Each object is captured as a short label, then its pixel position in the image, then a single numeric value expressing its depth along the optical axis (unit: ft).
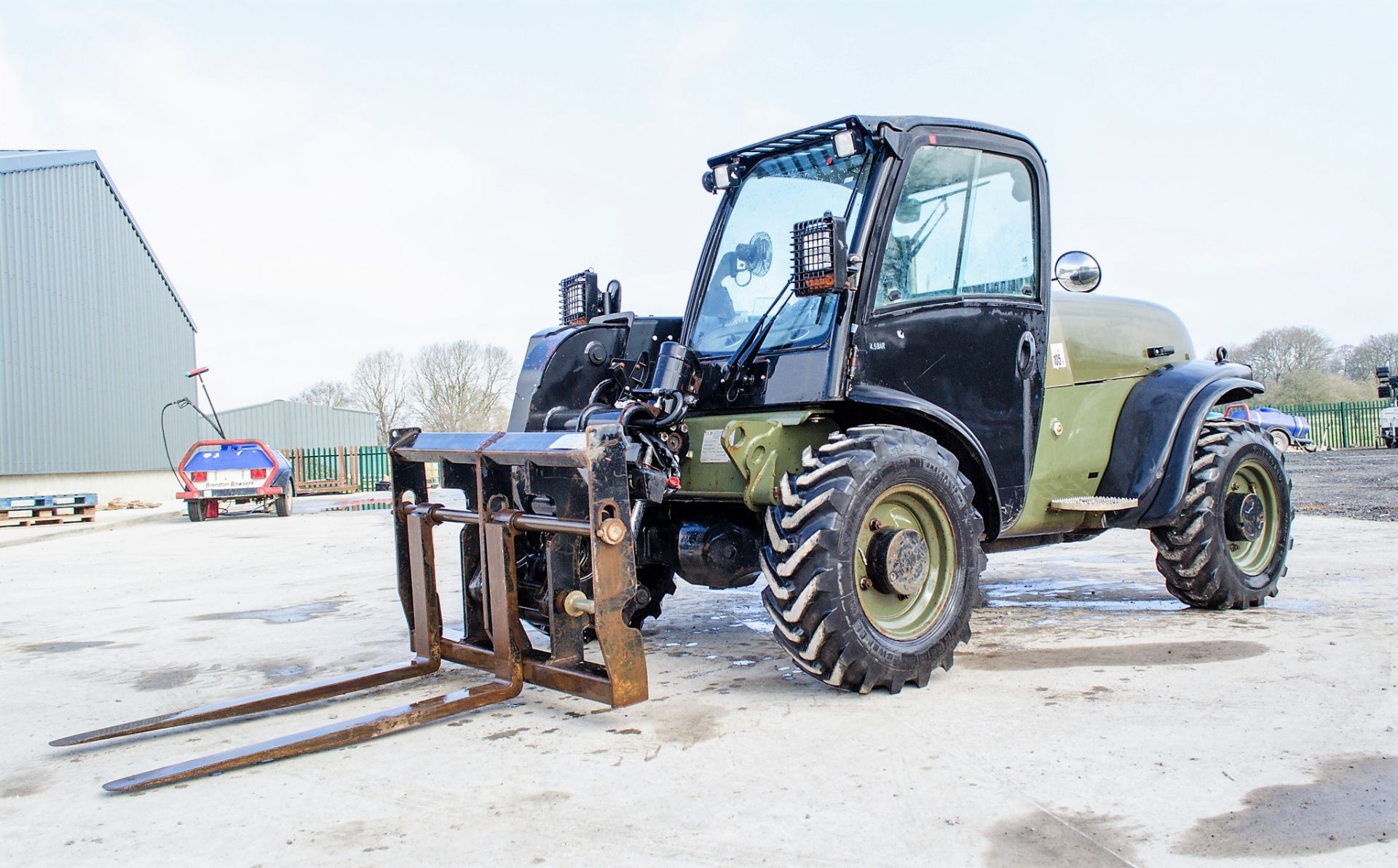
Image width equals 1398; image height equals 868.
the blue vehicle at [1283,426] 104.17
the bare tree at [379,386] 181.98
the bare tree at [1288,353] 169.68
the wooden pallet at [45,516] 62.28
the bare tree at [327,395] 210.38
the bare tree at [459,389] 159.43
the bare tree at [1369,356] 178.09
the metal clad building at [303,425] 195.83
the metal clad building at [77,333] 73.67
